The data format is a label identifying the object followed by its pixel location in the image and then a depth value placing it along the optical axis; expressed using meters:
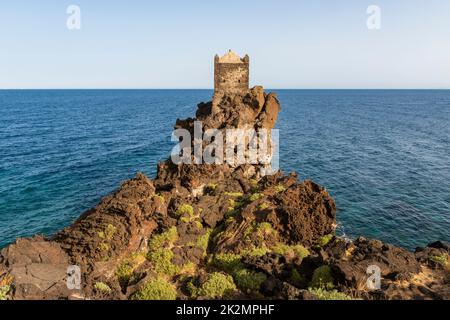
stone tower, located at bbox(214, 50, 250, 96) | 44.41
